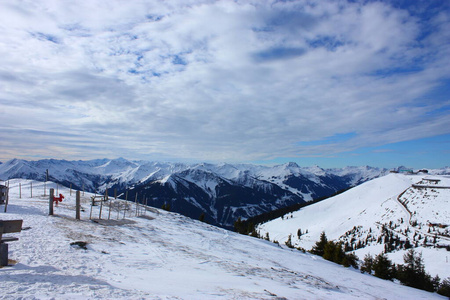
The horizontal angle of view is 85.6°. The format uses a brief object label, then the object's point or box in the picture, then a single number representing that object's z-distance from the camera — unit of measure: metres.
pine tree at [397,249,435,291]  46.66
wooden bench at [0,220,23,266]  10.66
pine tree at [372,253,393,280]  50.38
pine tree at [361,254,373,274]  57.49
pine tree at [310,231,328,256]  76.32
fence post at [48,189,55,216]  24.97
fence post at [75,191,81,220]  25.84
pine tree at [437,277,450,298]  44.34
